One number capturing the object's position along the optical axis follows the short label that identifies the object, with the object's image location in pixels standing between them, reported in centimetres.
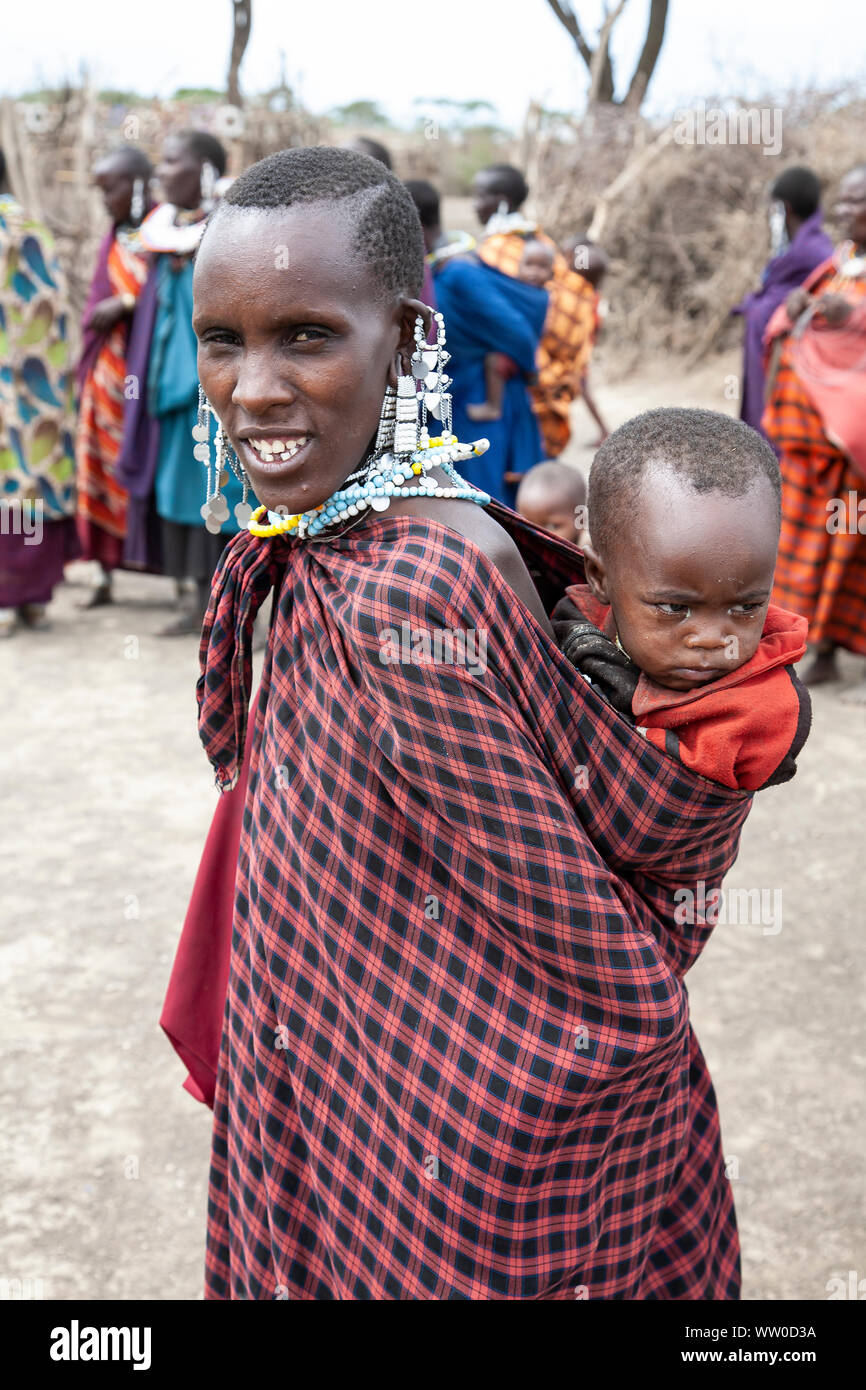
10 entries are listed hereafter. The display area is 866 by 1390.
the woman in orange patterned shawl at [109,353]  575
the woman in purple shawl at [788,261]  602
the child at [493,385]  507
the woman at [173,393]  536
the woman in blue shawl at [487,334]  484
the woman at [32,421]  554
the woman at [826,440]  487
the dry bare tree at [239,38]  1109
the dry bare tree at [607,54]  1532
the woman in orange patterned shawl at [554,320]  597
